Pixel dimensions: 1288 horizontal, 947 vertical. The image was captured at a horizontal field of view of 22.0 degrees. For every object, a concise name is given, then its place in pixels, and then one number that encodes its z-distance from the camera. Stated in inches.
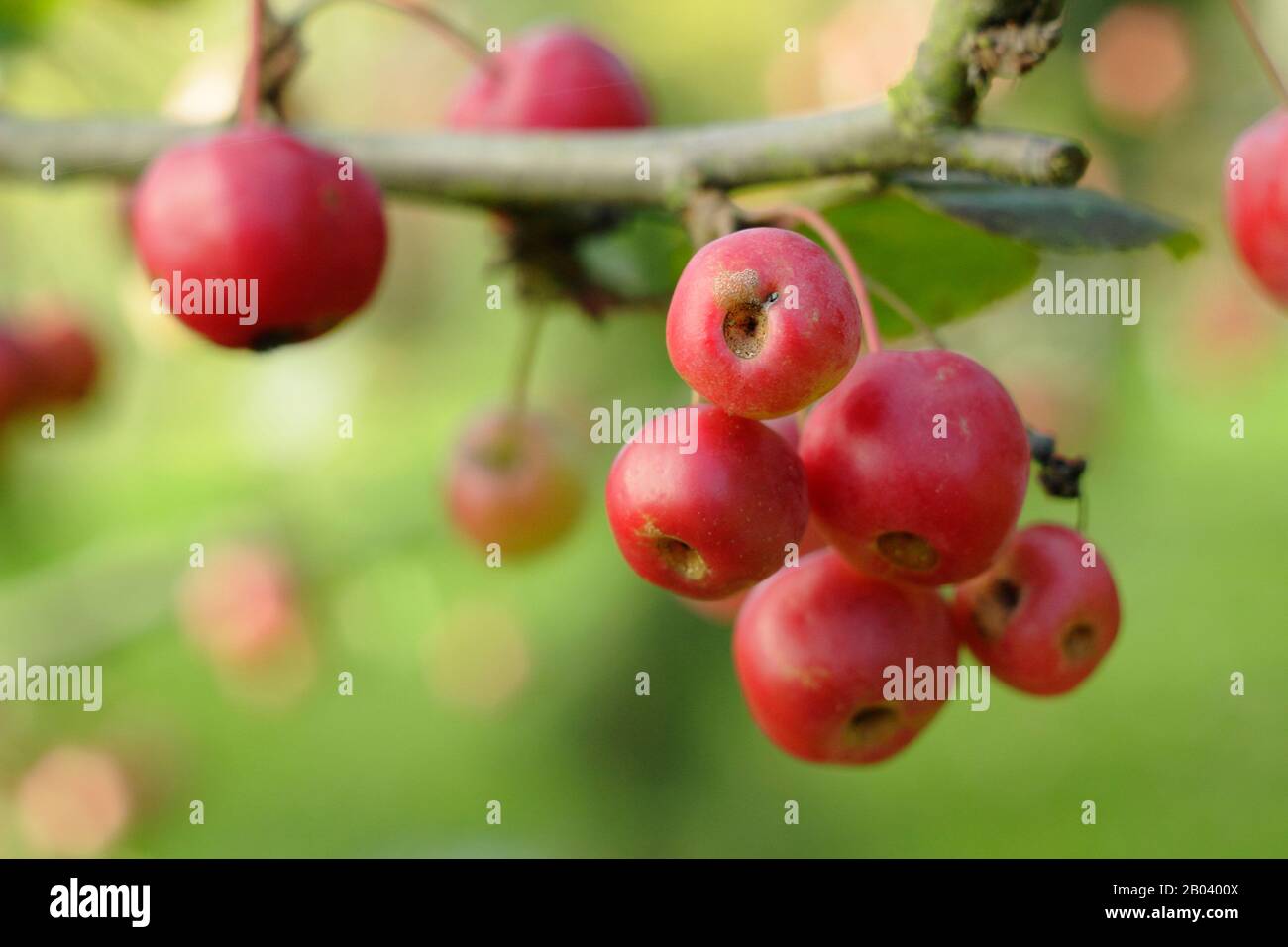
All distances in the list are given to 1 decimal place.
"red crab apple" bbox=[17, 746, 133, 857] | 25.5
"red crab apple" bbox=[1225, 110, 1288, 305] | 13.6
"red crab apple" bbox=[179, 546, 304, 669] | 25.0
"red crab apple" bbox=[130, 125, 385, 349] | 13.2
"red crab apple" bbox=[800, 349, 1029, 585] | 12.4
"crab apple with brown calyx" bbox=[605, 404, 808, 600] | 12.2
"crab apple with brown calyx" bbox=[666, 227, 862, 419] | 12.1
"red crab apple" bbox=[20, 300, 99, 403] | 19.3
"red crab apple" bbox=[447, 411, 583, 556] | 17.5
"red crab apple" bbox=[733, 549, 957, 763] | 13.0
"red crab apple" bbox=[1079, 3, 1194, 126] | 24.2
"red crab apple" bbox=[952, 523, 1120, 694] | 13.0
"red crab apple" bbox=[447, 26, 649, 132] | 15.3
